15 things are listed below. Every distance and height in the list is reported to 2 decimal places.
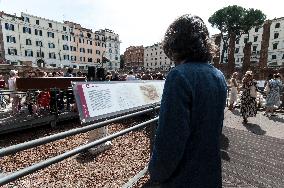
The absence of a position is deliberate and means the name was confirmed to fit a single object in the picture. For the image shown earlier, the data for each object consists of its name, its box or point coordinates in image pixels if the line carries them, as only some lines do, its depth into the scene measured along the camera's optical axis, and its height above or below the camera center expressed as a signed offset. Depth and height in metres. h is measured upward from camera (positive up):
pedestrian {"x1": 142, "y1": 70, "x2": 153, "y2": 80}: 8.53 +0.20
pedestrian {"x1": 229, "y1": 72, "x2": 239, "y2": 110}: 7.05 -0.53
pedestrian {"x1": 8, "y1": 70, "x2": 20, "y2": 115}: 5.81 -0.74
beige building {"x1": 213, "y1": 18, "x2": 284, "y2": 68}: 37.13 +10.96
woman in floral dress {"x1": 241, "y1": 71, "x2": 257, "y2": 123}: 5.42 -0.63
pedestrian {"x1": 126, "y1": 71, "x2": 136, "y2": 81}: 6.86 +0.10
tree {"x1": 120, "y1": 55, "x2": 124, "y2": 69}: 67.27 +8.42
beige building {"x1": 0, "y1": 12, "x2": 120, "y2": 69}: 32.00 +9.68
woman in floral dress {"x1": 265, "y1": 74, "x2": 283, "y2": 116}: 6.55 -0.55
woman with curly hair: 0.75 -0.19
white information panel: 2.42 -0.39
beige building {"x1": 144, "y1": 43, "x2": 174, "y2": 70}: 62.66 +9.96
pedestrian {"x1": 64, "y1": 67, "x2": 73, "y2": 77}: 7.70 +0.29
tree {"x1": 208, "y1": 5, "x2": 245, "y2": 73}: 37.85 +17.54
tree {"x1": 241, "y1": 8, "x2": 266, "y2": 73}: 37.65 +17.37
